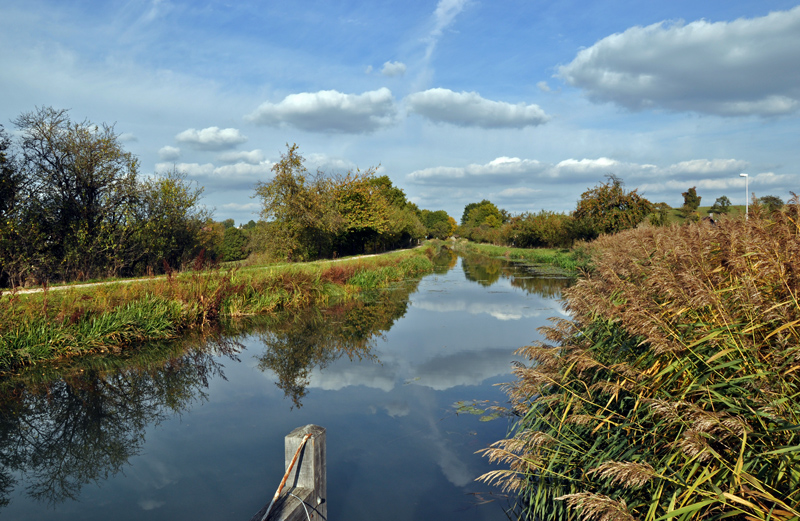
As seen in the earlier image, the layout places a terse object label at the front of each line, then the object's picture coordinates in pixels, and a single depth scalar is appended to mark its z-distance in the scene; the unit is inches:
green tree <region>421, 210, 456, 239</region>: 4135.3
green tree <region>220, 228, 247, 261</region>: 1605.6
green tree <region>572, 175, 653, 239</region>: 1045.2
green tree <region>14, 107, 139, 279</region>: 588.4
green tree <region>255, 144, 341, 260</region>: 914.7
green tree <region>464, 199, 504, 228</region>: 3786.9
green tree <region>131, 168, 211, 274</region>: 703.1
